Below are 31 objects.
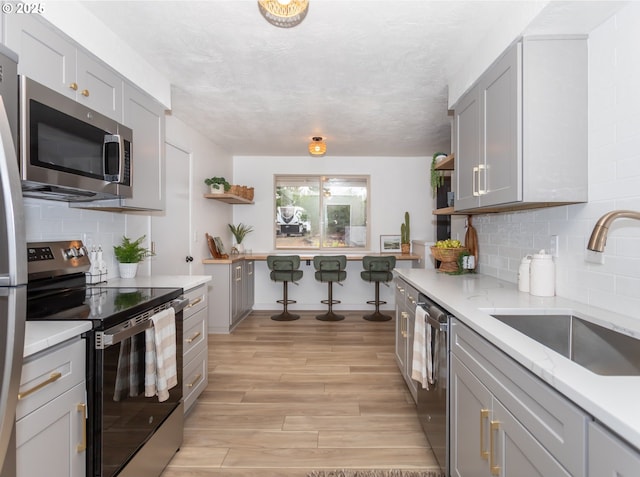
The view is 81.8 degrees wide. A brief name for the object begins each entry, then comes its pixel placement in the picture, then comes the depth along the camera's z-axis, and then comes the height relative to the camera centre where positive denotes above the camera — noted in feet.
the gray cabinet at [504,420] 2.86 -1.81
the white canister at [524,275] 6.92 -0.76
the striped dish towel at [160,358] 5.82 -2.00
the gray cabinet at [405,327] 8.55 -2.39
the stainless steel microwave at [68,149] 4.85 +1.34
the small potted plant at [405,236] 18.96 -0.05
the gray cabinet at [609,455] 2.21 -1.40
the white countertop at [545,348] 2.44 -1.11
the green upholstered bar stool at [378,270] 16.90 -1.60
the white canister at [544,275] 6.47 -0.70
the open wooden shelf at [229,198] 15.34 +1.66
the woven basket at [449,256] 10.25 -0.58
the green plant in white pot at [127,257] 8.75 -0.52
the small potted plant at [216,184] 15.40 +2.14
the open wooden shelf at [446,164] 9.82 +1.98
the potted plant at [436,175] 10.83 +1.85
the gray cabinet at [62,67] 5.02 +2.69
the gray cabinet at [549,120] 5.81 +1.83
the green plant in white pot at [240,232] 18.89 +0.18
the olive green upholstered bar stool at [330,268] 17.01 -1.51
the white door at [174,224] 11.50 +0.38
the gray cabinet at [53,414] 3.68 -1.95
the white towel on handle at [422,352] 6.61 -2.15
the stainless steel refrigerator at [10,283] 2.96 -0.39
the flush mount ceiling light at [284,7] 5.24 +3.30
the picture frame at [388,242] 19.62 -0.36
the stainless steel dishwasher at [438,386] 5.96 -2.58
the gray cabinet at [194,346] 7.95 -2.54
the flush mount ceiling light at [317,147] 14.76 +3.56
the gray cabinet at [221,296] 15.21 -2.50
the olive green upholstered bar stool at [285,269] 16.98 -1.56
